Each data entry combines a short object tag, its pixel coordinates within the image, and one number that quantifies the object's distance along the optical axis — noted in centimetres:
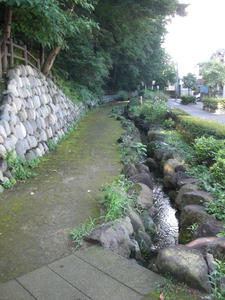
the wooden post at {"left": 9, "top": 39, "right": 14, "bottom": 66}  751
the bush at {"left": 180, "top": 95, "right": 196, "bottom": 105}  3322
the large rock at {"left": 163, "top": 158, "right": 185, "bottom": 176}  698
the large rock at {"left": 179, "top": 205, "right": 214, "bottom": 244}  436
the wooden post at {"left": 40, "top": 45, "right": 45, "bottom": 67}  1045
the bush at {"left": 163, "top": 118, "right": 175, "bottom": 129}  1302
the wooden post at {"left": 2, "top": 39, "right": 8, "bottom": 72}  721
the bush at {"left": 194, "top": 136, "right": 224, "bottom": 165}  695
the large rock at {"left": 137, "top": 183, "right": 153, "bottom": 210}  513
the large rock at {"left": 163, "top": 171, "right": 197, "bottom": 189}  609
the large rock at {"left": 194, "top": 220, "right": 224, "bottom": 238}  369
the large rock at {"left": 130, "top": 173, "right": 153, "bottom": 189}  583
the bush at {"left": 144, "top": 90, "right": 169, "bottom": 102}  2591
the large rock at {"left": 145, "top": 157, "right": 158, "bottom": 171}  852
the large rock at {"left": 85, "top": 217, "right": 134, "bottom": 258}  333
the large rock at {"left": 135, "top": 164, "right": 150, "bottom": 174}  682
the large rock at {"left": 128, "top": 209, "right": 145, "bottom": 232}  415
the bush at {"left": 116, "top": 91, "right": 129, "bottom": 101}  3244
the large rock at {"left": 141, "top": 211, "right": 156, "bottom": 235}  468
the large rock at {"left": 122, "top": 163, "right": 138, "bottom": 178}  615
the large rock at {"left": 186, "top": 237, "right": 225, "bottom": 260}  308
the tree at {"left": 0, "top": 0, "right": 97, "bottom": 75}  610
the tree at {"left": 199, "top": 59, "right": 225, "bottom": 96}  2902
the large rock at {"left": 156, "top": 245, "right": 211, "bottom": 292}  260
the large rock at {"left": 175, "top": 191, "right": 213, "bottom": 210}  489
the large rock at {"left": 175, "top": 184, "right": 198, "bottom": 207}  552
